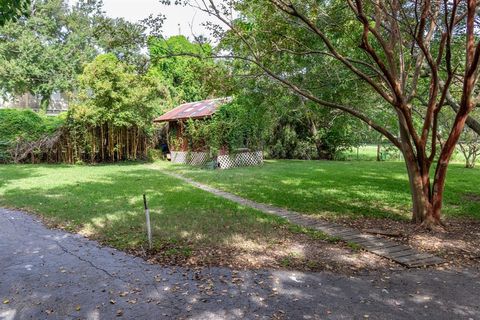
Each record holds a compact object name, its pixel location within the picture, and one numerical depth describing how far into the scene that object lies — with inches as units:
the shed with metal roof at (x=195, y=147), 745.6
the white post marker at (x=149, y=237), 212.9
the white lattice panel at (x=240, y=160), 738.8
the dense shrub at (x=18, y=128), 800.9
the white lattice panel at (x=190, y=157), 788.0
